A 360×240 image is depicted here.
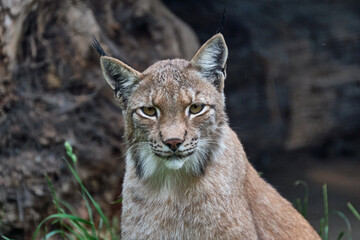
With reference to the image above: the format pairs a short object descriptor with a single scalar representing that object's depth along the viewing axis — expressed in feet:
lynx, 29.43
